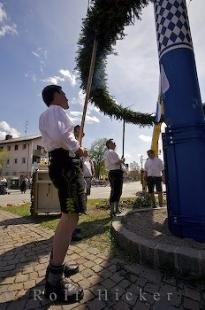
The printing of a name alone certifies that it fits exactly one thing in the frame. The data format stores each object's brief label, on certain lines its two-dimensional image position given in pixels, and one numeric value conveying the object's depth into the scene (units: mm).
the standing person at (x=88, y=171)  3681
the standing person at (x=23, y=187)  14474
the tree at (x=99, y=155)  42030
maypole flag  2151
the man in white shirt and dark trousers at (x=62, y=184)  1284
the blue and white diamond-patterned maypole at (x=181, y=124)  1940
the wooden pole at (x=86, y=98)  2313
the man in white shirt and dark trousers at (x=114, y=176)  3504
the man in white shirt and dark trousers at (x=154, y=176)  4587
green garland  2691
